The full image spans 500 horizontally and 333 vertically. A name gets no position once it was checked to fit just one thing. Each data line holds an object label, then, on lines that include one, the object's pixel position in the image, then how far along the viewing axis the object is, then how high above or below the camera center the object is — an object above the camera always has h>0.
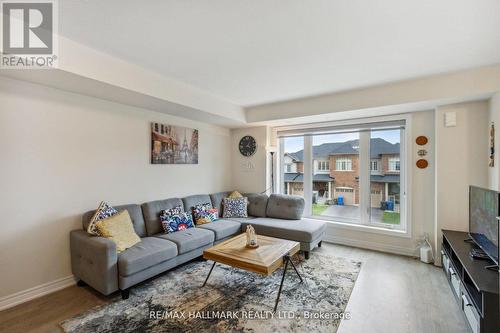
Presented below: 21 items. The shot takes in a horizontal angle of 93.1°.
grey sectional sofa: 2.32 -0.92
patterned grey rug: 1.99 -1.34
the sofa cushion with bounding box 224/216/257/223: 4.03 -0.93
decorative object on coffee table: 2.67 -0.83
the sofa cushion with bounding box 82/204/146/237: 3.07 -0.68
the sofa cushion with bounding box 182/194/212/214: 3.83 -0.59
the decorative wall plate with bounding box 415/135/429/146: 3.45 +0.39
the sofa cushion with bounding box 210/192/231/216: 4.36 -0.65
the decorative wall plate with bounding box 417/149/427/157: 3.46 +0.21
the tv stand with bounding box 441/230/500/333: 1.62 -0.97
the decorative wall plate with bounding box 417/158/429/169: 3.45 +0.04
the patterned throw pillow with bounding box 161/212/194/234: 3.28 -0.82
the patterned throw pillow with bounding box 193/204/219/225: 3.77 -0.79
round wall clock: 4.93 +0.43
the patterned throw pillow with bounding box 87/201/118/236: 2.55 -0.57
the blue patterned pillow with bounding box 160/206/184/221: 3.34 -0.67
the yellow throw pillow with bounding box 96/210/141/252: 2.53 -0.72
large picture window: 3.79 -0.09
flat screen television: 2.04 -0.50
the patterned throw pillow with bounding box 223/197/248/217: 4.27 -0.76
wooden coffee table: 2.24 -0.92
